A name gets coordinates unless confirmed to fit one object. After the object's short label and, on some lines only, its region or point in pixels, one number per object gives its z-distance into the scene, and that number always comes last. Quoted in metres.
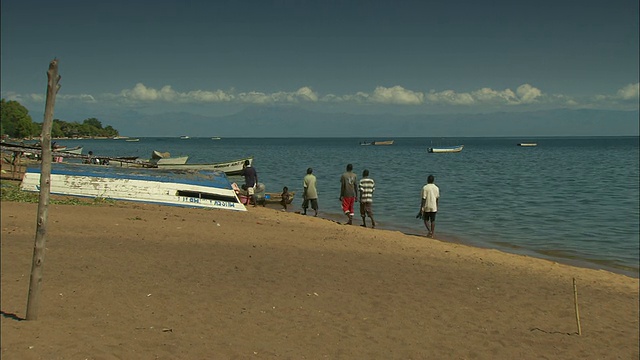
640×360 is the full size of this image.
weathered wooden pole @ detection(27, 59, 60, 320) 6.18
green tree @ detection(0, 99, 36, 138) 122.06
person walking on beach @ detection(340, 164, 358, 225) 16.94
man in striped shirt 16.64
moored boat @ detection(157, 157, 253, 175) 36.94
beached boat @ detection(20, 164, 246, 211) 19.23
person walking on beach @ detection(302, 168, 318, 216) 18.95
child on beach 23.16
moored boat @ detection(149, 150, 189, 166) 39.50
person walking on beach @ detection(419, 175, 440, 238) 15.36
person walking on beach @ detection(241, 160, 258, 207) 21.25
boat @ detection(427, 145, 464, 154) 105.85
